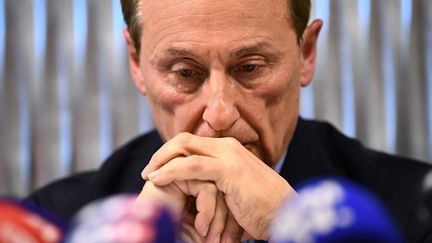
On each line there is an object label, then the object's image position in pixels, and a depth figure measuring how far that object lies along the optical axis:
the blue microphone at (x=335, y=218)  1.58
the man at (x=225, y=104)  1.92
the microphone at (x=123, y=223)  1.53
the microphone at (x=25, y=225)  1.64
